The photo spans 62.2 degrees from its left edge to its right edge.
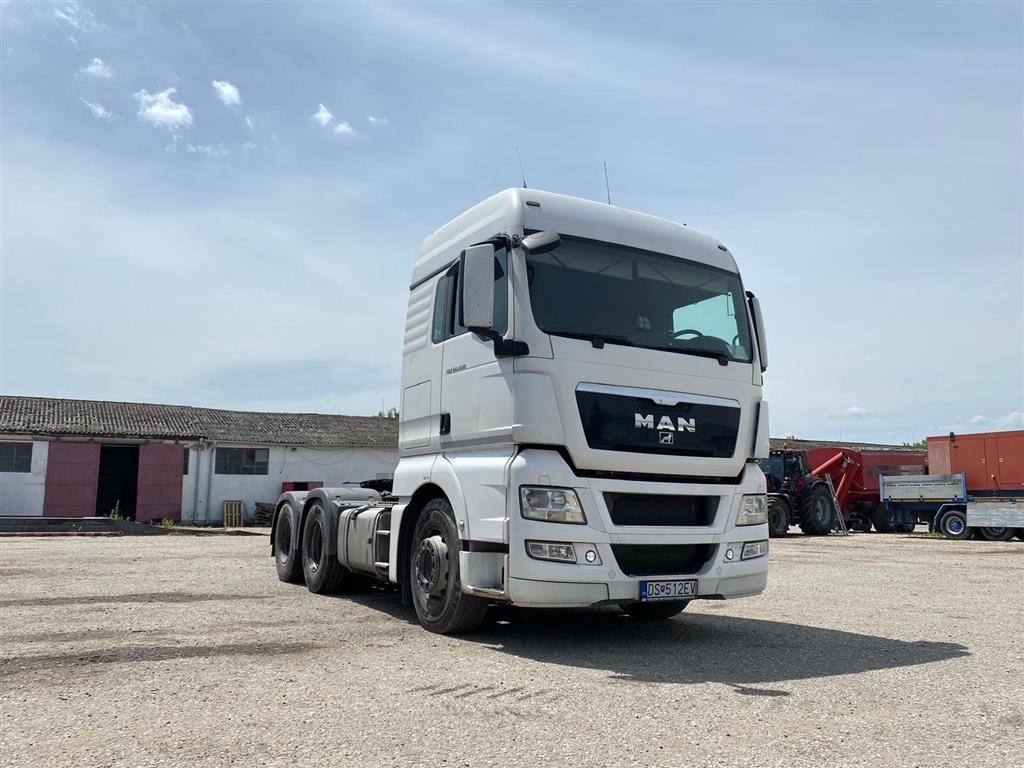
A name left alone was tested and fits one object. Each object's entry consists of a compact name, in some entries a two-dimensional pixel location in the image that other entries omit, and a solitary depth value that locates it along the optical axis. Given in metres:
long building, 28.73
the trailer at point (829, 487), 24.28
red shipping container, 21.55
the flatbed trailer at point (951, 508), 21.45
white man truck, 5.91
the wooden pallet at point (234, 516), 31.28
